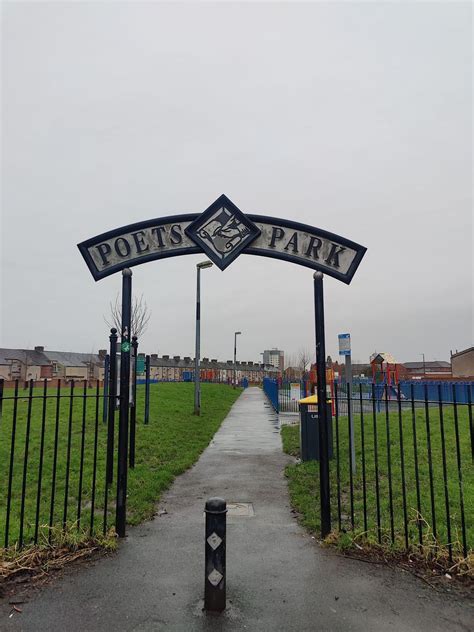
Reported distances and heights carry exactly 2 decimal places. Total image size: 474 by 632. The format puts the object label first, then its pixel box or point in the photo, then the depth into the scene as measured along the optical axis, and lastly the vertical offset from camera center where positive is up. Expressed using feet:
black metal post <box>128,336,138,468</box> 24.16 -1.39
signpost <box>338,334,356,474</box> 23.85 +1.13
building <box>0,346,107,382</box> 221.87 +5.53
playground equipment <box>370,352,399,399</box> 83.87 +2.59
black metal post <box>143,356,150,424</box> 40.65 -1.69
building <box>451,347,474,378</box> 163.84 +4.60
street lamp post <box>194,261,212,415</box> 57.67 +5.96
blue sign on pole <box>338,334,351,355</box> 27.89 +1.95
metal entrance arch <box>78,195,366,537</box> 17.07 +5.06
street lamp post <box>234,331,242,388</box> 149.17 +13.18
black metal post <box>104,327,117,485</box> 17.20 -0.86
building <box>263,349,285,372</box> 471.62 +18.85
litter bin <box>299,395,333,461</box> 28.58 -3.66
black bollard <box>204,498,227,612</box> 11.09 -4.64
